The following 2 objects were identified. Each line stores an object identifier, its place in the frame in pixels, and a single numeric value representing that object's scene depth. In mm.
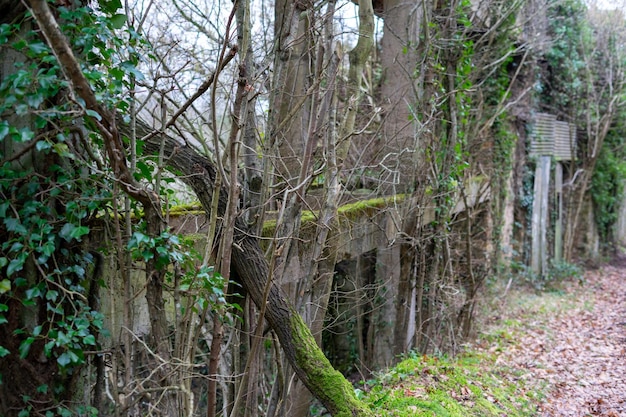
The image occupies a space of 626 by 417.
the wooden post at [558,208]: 16844
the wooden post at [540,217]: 15547
